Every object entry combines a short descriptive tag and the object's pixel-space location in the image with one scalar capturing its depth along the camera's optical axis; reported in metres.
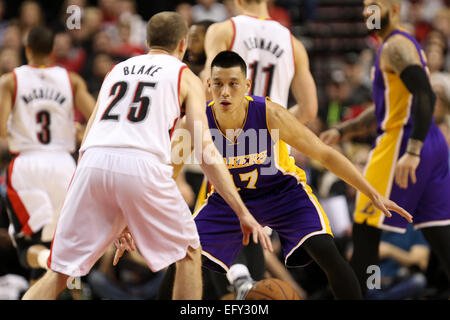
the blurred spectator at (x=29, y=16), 20.08
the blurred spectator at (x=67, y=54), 18.36
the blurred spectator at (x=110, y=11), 20.78
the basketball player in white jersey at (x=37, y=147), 10.88
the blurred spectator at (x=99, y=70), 17.09
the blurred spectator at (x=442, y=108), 13.65
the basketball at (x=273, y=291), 7.78
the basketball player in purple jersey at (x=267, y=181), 7.94
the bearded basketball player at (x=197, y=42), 11.16
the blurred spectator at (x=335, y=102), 18.16
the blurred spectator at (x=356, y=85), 18.34
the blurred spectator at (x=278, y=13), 21.37
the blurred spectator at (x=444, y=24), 21.02
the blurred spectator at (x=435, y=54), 17.55
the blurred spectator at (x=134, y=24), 20.24
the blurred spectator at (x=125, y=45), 18.17
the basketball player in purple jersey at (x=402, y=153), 9.20
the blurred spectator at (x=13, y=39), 19.19
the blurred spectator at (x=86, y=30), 19.45
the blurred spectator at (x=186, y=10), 20.51
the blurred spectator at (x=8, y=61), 17.45
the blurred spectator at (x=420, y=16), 22.11
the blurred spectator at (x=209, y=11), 21.09
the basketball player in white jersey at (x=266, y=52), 9.79
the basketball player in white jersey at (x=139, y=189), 6.98
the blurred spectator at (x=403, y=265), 13.32
